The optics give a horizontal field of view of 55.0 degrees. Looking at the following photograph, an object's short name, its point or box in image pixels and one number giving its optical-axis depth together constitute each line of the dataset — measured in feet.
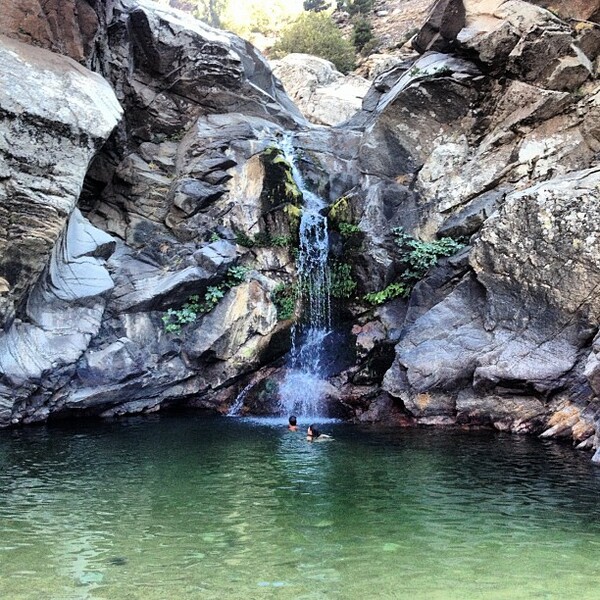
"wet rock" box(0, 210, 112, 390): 46.60
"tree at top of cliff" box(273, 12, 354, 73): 123.24
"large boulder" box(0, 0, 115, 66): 47.60
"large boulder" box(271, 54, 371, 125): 105.29
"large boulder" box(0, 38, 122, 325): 43.65
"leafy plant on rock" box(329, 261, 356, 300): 60.03
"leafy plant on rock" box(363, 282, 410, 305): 57.47
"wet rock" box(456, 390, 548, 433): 45.24
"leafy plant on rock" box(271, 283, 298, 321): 58.49
